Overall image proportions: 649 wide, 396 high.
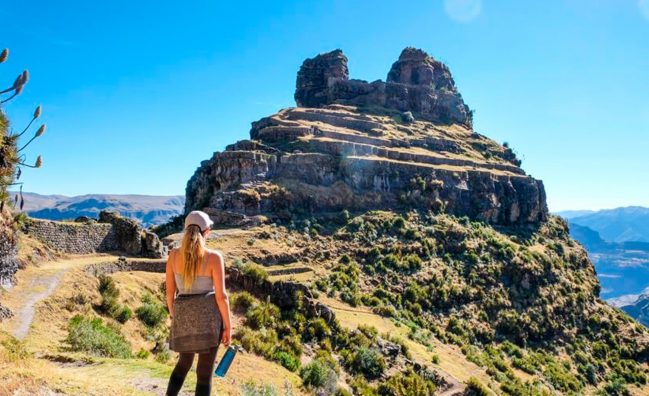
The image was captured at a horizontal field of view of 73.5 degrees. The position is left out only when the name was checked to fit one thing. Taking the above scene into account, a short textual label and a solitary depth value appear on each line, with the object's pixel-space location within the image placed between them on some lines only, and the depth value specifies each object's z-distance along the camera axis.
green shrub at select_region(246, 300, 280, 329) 17.33
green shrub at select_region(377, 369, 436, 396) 17.23
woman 4.92
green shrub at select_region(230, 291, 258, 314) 18.30
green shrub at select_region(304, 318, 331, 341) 18.96
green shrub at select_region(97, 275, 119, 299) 15.91
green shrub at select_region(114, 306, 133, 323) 14.95
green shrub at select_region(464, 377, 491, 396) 20.78
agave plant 11.31
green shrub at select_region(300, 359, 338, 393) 13.84
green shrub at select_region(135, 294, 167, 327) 15.57
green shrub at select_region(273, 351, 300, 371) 14.86
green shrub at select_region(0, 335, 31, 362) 6.82
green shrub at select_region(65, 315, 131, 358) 10.77
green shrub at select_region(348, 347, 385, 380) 17.97
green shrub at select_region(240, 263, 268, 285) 20.62
